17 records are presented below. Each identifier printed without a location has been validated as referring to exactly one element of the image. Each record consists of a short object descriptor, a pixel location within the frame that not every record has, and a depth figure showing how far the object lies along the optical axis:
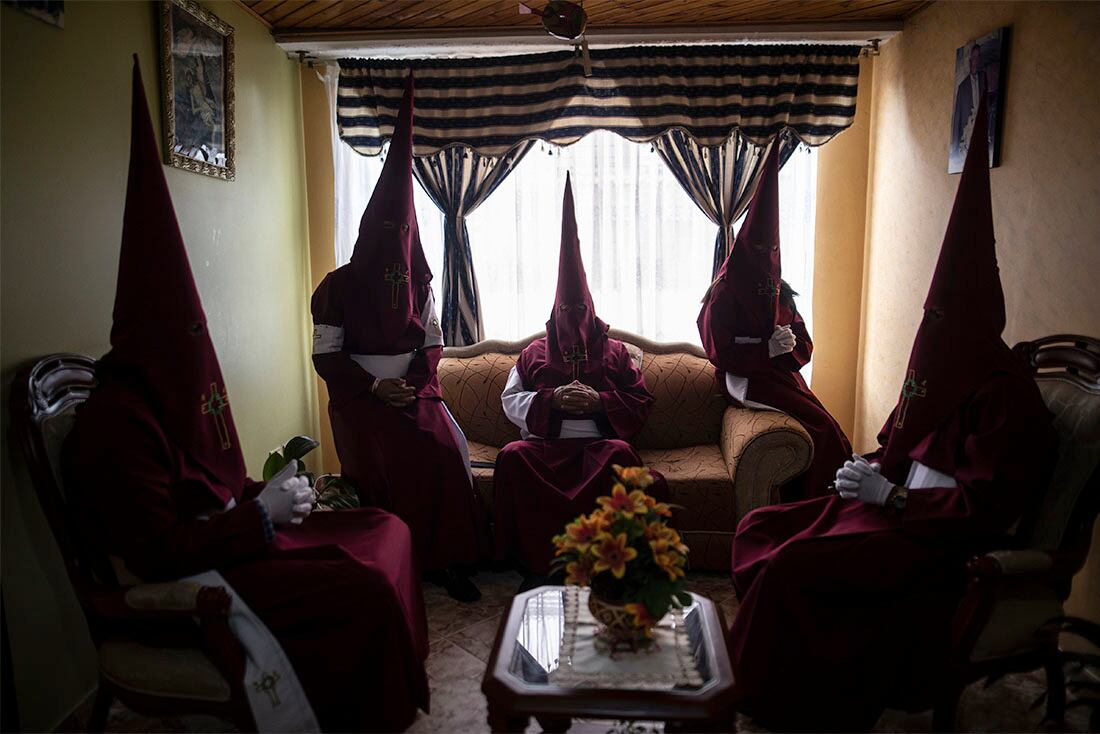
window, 4.16
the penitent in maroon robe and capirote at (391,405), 3.05
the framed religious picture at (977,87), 2.90
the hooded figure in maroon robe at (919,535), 2.04
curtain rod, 3.80
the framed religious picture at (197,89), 2.85
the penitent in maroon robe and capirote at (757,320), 3.46
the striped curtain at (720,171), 4.03
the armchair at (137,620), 1.82
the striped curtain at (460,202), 4.11
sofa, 3.14
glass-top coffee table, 1.65
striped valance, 3.94
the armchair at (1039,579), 1.91
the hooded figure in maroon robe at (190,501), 1.88
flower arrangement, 1.75
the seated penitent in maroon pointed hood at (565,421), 3.08
